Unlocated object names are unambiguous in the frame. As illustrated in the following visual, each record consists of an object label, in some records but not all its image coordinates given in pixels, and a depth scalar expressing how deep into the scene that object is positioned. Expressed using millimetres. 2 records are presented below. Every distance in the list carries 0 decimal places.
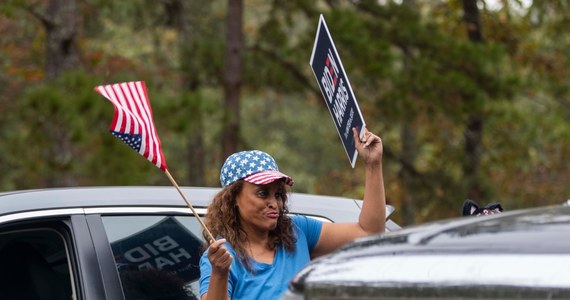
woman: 7772
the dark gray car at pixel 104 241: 8290
